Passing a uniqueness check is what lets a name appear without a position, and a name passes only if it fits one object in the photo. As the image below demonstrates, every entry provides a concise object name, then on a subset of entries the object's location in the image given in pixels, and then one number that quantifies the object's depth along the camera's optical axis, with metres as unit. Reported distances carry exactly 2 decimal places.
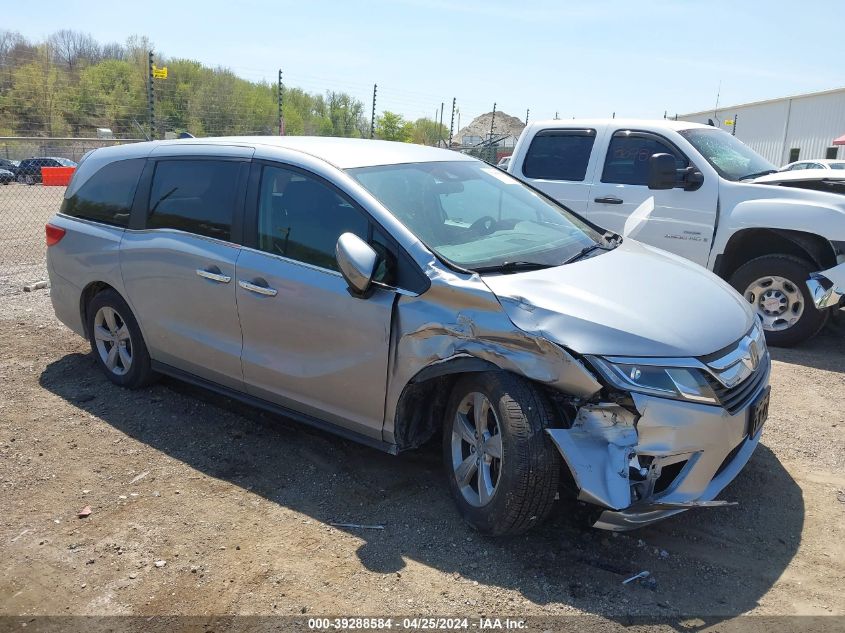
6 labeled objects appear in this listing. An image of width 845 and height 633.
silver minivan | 3.02
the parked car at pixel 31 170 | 30.48
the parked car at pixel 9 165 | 32.00
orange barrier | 22.72
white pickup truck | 6.15
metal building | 36.34
